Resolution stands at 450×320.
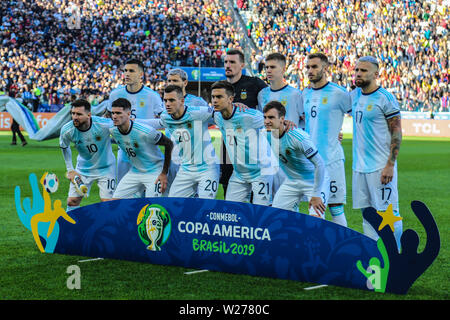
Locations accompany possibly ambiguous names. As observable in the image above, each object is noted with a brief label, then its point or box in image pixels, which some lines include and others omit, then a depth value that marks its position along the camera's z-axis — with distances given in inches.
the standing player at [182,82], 641.0
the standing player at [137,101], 678.5
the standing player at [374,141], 526.6
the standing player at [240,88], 626.4
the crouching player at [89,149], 641.6
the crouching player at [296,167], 505.4
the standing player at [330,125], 580.4
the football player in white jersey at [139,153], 601.3
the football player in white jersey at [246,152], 575.5
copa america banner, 439.8
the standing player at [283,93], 605.2
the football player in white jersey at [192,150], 594.5
